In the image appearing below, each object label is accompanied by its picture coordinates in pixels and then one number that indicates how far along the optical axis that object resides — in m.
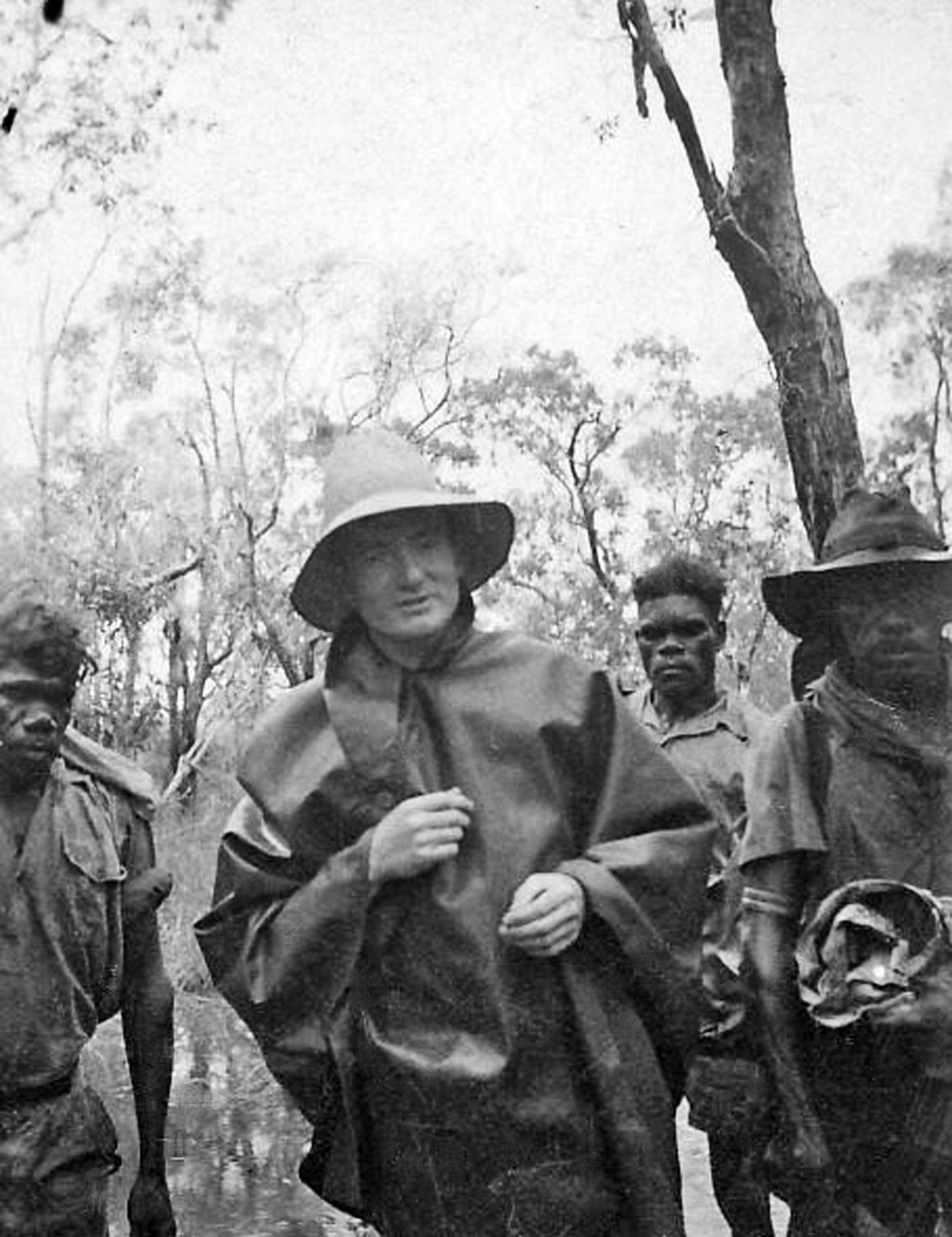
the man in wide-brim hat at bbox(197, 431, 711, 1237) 2.05
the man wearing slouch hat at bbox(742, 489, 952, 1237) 2.32
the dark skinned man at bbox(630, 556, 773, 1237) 3.39
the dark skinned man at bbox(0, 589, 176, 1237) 2.32
